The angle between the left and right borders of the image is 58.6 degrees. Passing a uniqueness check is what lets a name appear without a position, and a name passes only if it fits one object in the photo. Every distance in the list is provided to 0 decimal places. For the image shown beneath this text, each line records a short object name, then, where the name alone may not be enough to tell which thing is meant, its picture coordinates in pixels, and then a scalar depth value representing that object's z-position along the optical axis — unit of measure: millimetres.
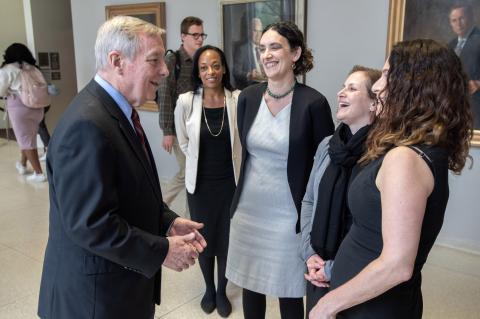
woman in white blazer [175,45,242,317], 2594
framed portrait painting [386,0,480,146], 3037
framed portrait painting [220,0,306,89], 3836
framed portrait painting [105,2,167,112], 4754
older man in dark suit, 1186
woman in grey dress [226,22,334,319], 2010
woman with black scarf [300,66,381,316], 1629
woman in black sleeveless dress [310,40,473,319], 1124
